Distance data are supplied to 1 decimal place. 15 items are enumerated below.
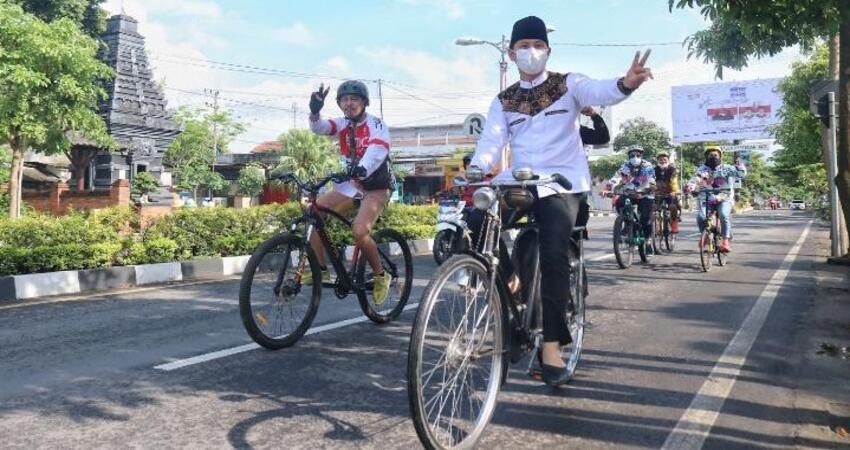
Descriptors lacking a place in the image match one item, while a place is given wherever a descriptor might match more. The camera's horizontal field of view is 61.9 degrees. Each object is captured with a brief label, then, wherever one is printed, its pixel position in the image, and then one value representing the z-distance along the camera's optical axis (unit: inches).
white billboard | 1485.0
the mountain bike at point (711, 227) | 382.3
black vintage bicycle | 102.4
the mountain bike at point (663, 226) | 462.9
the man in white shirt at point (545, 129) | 137.1
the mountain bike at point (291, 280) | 179.3
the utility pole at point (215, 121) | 1972.9
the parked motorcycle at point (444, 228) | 386.9
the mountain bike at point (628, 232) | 395.0
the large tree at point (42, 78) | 540.1
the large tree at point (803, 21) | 203.3
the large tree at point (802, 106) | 1001.5
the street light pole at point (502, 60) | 919.0
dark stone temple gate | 887.1
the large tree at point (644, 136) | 2271.2
